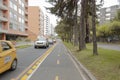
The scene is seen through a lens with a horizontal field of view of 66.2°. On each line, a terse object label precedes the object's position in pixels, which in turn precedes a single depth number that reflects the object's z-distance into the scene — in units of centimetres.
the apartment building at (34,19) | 5506
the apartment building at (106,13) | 6187
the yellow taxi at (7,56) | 391
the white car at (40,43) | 1581
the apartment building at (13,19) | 2572
